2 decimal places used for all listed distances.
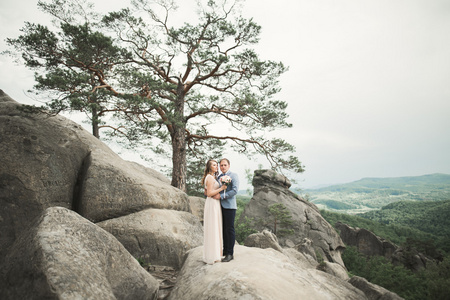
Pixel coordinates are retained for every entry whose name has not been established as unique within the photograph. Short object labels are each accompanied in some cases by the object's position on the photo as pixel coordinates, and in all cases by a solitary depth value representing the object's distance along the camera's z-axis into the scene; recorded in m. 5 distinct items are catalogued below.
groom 5.03
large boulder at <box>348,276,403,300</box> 6.93
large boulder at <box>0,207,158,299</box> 3.05
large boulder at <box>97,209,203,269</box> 7.90
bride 4.84
